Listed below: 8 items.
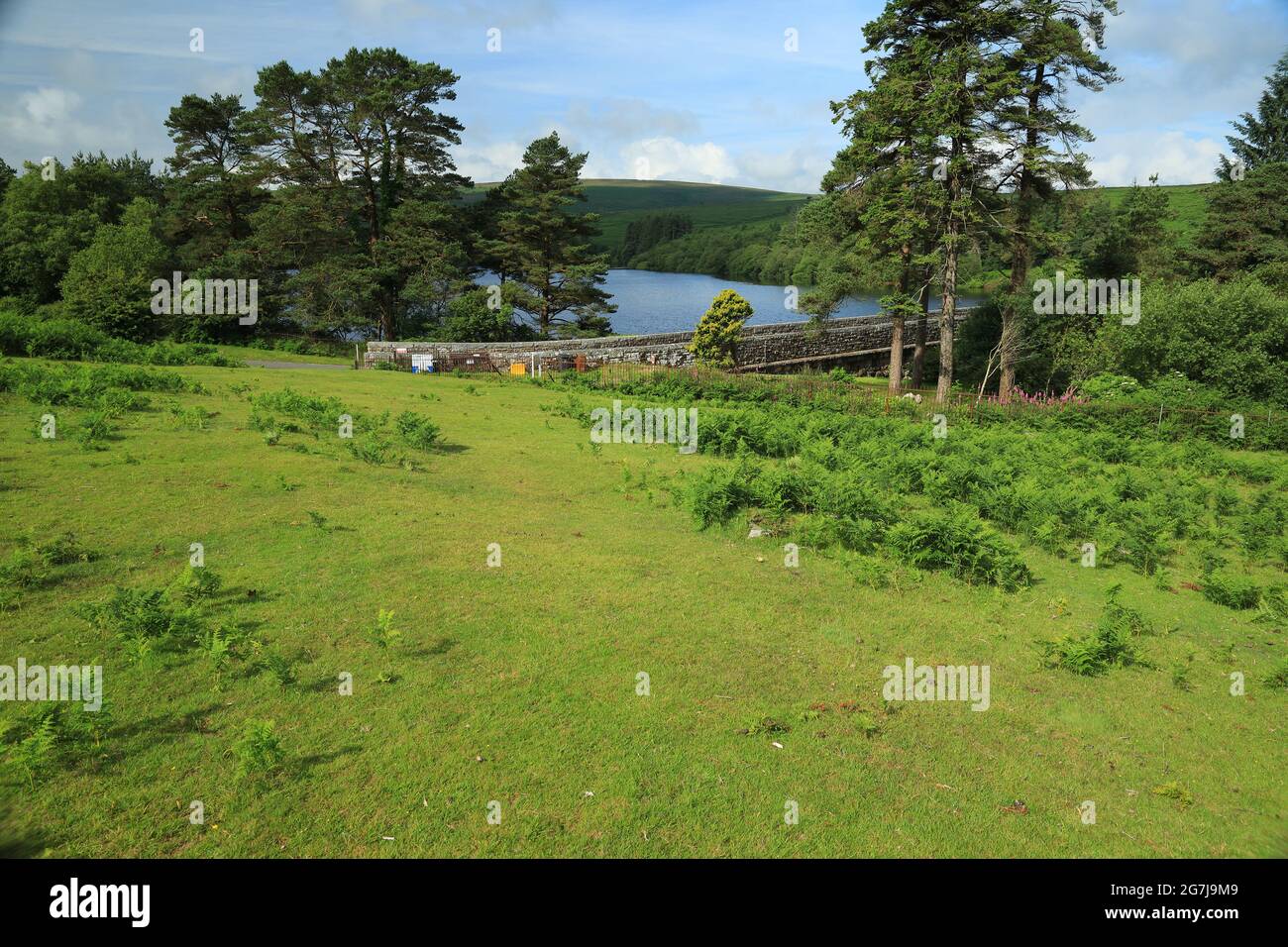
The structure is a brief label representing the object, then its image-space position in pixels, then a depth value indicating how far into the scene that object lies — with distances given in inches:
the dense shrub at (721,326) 1364.4
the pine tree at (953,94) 994.7
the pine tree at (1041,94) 992.9
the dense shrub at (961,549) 441.1
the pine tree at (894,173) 1052.5
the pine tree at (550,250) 1647.4
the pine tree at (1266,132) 1552.7
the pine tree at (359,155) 1542.8
